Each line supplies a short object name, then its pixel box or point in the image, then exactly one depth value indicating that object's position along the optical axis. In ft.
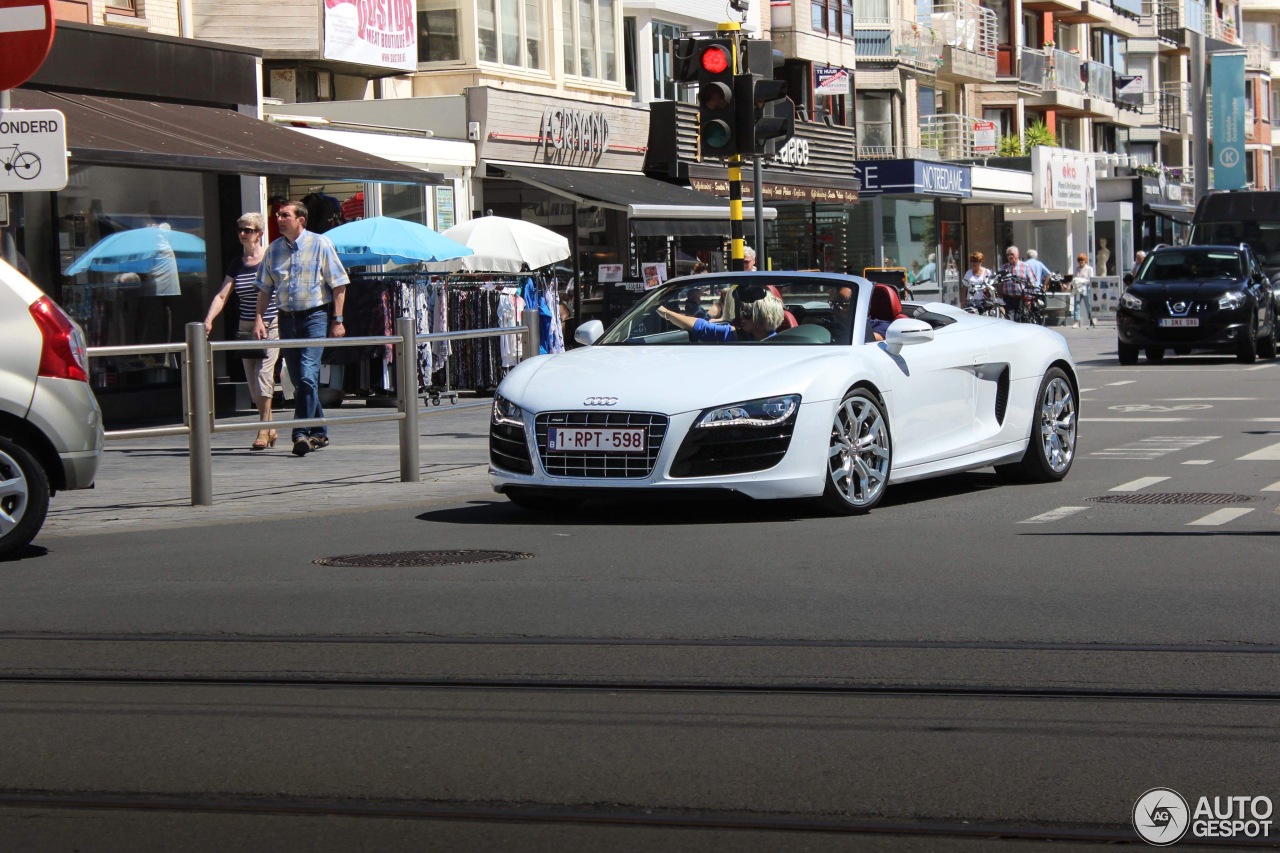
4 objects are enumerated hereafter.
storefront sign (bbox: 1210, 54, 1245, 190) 206.39
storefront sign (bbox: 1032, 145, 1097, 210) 188.44
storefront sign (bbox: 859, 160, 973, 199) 155.22
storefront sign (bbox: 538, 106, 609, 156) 105.19
